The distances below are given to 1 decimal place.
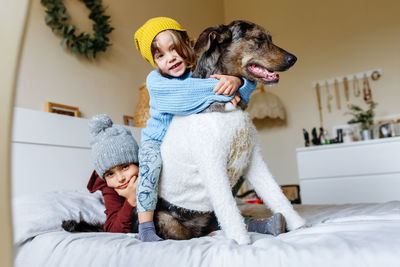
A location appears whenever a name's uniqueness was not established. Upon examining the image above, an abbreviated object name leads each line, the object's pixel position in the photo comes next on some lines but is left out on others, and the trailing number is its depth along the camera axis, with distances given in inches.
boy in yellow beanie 36.4
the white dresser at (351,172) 111.9
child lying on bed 46.2
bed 25.0
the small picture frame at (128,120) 99.3
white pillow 42.6
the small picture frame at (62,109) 75.7
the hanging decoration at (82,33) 79.3
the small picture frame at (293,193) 137.2
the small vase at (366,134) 124.8
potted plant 125.5
